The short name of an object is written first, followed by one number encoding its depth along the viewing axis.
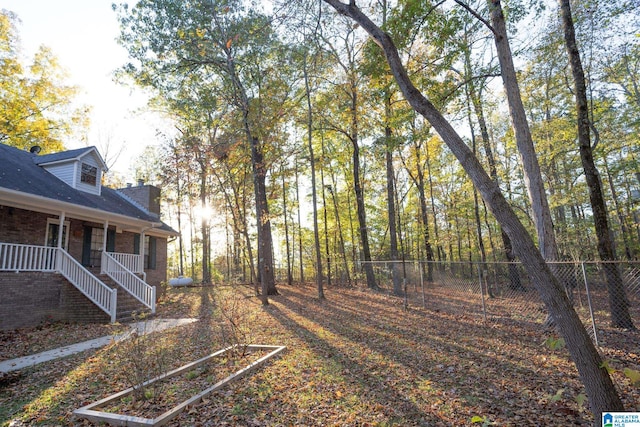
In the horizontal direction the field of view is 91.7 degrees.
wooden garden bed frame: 3.28
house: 8.77
